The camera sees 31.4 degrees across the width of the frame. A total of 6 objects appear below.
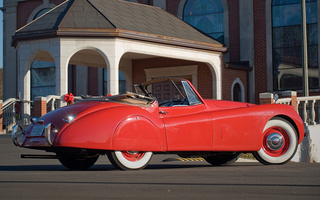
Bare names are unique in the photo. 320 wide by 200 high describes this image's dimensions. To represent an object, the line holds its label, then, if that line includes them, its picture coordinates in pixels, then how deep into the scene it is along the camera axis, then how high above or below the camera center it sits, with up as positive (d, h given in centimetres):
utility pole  1831 +208
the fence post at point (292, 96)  1852 +58
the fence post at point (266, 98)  1752 +49
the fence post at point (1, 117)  2128 -5
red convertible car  762 -22
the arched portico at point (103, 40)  2008 +277
